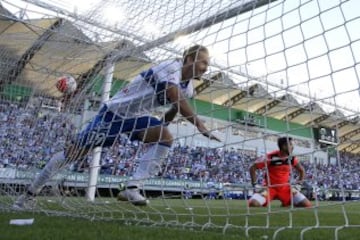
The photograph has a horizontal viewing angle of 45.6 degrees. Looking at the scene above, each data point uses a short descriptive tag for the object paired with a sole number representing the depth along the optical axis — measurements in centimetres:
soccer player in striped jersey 297
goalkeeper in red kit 512
